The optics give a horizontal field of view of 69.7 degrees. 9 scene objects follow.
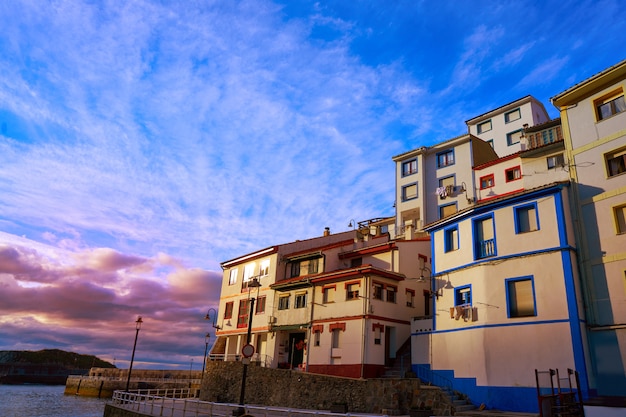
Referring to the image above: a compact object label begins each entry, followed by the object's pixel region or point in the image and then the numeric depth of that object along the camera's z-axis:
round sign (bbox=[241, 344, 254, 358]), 21.09
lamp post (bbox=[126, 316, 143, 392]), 40.49
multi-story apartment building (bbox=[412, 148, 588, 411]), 19.31
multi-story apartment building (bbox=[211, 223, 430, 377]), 29.45
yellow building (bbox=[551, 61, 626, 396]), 18.59
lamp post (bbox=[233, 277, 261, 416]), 20.62
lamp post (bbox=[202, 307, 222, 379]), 42.31
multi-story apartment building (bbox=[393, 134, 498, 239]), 42.78
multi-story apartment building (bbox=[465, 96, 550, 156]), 48.56
